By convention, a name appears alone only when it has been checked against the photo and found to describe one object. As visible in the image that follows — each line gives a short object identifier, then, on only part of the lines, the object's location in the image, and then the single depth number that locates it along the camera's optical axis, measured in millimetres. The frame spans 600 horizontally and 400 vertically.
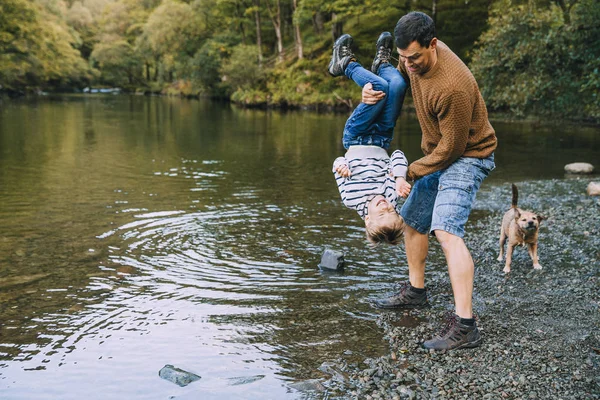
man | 4781
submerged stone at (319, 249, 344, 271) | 7770
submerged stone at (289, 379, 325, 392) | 4691
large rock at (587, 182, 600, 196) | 12941
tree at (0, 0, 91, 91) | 51116
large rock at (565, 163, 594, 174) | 17047
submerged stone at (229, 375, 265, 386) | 4875
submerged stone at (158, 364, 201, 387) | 4892
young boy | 5230
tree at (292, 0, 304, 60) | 49950
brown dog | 7602
